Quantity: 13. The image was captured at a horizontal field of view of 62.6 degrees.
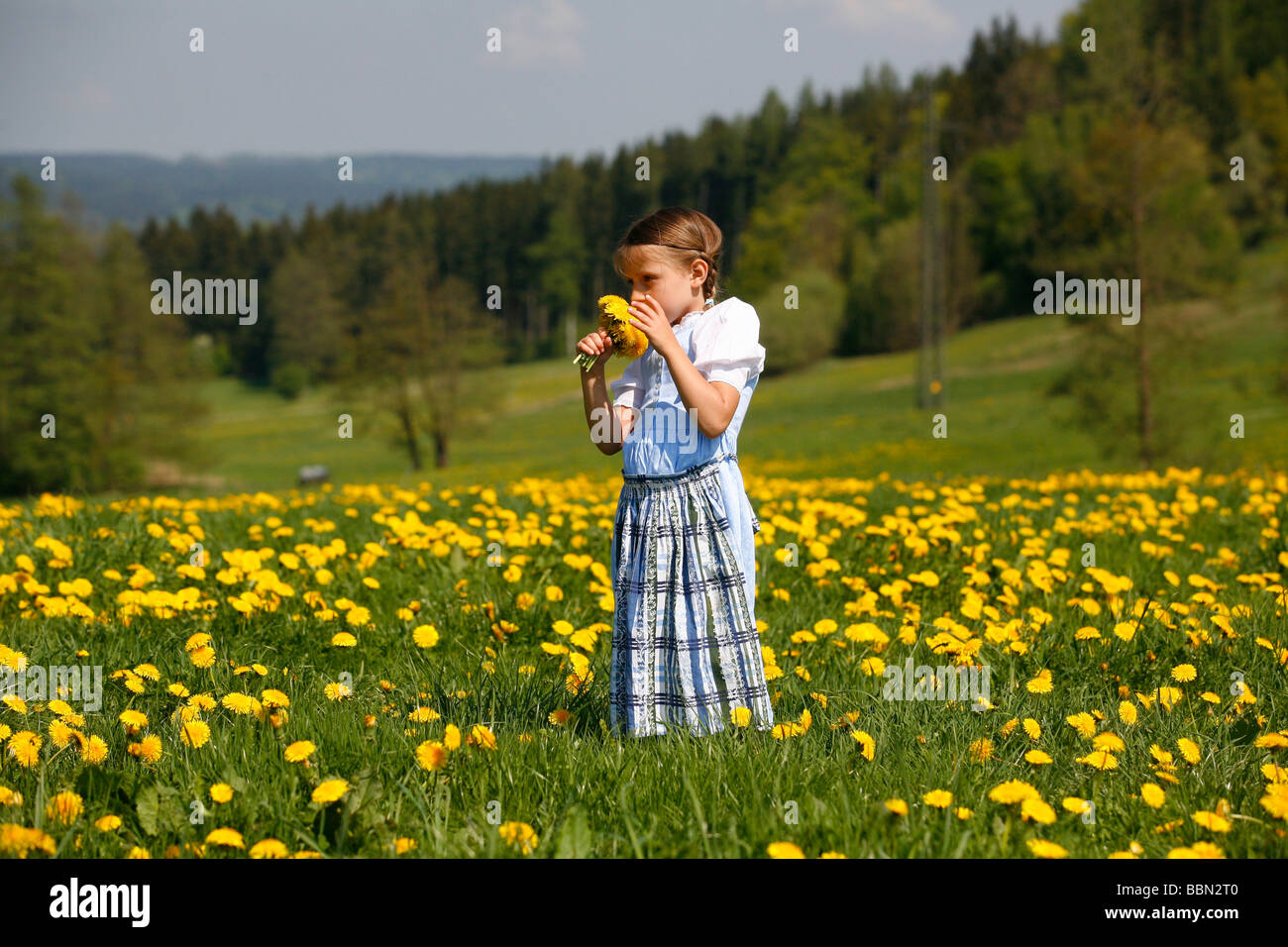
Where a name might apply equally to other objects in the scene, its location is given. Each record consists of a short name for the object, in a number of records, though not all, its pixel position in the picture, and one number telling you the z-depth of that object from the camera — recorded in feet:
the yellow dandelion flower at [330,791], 7.29
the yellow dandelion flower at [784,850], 6.64
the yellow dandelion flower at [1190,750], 8.90
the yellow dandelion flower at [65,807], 7.38
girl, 9.83
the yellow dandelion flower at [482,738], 8.53
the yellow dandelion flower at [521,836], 7.06
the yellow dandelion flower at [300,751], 7.94
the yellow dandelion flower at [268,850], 6.88
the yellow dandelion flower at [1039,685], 10.48
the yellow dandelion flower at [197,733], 8.36
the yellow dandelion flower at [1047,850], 6.68
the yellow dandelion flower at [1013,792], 7.38
